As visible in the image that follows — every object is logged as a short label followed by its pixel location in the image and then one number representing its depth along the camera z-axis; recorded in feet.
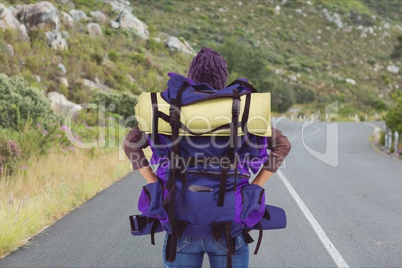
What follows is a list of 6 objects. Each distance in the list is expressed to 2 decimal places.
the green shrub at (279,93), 167.02
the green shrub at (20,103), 46.44
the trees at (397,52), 157.32
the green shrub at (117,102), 81.06
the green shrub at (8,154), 35.12
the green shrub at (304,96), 242.58
